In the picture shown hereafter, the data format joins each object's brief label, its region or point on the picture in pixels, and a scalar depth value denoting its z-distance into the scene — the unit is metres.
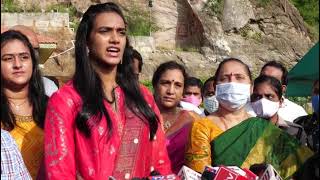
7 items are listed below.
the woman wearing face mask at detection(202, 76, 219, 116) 4.11
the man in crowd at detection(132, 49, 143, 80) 3.87
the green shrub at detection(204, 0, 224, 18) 18.07
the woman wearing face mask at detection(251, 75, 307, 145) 3.48
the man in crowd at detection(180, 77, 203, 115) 4.53
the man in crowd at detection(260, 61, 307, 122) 4.00
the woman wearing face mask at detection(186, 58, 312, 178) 2.93
